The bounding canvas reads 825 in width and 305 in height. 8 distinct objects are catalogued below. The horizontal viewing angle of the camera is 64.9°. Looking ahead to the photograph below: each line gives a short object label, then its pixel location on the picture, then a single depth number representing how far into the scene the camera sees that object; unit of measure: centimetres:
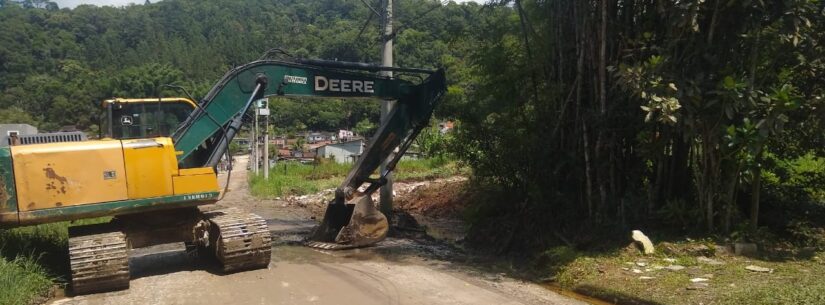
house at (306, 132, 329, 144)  7243
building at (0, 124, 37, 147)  1852
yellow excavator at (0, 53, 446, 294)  766
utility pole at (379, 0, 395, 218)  1496
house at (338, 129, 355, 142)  6109
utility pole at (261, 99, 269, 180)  3105
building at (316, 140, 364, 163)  5597
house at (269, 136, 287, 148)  6825
